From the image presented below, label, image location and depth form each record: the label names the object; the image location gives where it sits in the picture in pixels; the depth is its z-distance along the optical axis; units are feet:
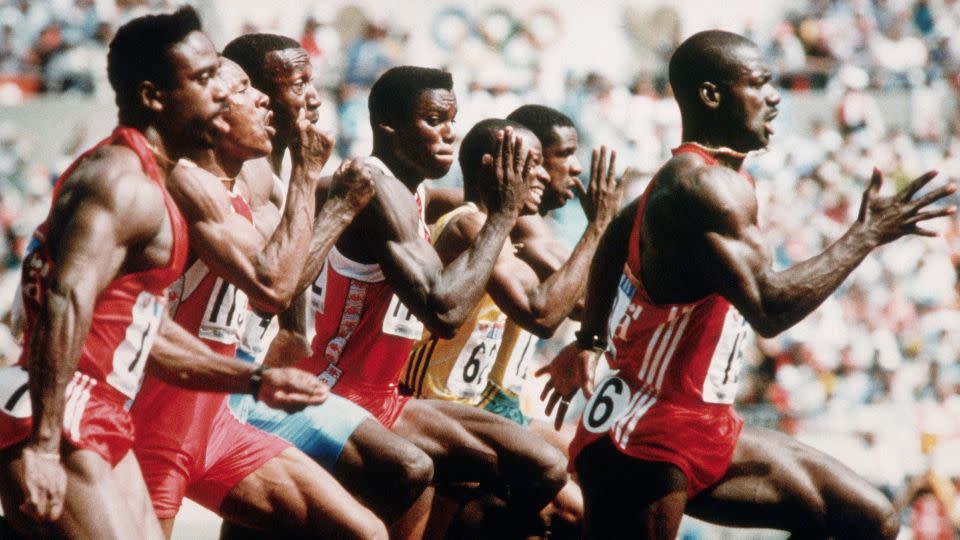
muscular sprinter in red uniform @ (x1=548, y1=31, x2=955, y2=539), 35.88
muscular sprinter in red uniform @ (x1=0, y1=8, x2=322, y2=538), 28.48
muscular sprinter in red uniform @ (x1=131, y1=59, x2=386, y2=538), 33.65
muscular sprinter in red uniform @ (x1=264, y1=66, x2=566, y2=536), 39.68
